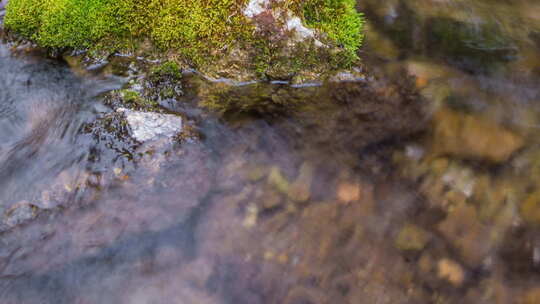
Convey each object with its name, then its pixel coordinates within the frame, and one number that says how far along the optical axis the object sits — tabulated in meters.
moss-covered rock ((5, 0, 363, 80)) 3.78
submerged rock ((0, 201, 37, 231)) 3.07
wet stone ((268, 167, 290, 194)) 3.37
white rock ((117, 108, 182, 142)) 3.48
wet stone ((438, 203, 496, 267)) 3.07
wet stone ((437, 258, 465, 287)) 2.96
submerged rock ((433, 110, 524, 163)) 3.58
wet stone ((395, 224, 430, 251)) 3.09
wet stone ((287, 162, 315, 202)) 3.34
